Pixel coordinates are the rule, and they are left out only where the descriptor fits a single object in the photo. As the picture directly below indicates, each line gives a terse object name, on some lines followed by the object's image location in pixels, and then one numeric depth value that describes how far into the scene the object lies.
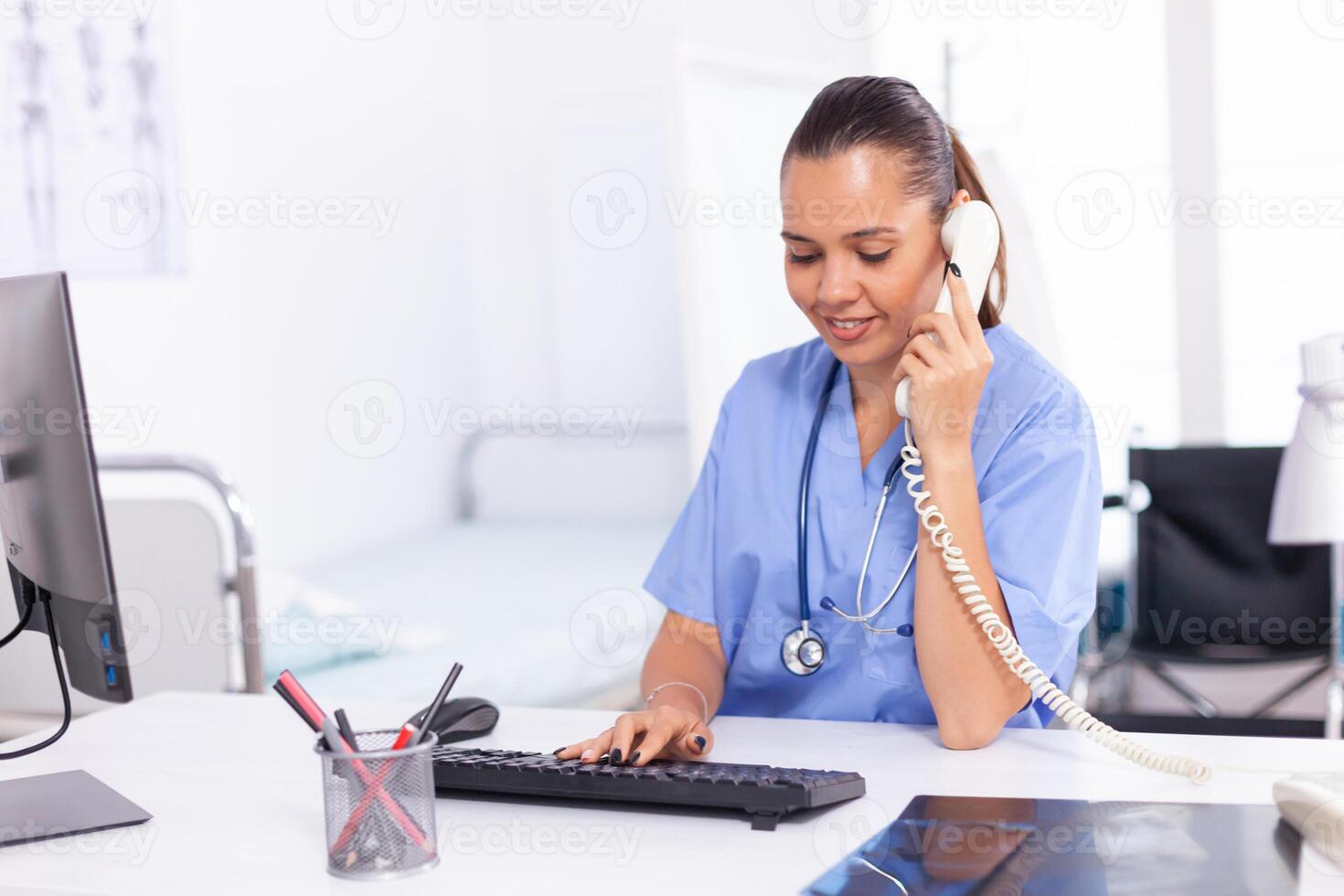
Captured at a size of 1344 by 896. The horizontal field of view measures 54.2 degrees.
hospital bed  2.76
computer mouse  1.33
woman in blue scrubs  1.31
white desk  0.97
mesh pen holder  0.95
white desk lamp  2.06
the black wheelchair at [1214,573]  3.02
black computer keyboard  1.03
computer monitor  1.08
